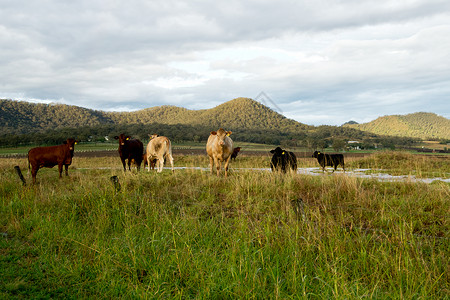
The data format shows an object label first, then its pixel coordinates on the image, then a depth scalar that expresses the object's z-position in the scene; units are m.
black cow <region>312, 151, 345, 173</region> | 22.41
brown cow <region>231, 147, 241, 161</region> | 26.14
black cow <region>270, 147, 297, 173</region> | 14.91
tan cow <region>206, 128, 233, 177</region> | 13.82
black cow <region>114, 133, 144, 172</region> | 15.96
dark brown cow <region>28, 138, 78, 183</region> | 13.91
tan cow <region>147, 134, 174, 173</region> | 17.22
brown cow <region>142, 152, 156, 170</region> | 20.28
